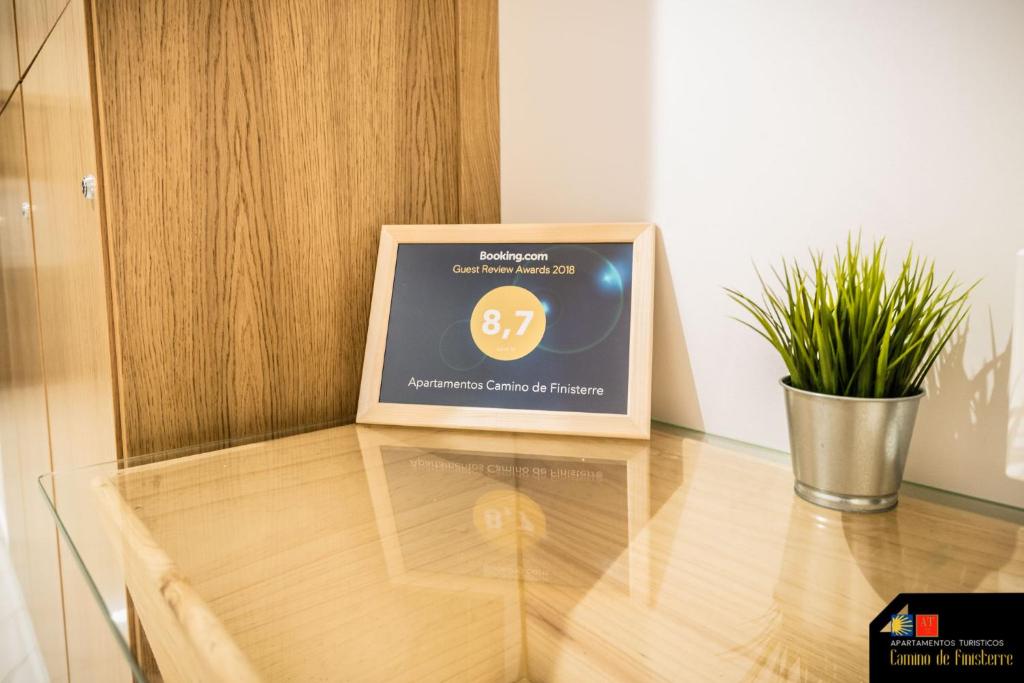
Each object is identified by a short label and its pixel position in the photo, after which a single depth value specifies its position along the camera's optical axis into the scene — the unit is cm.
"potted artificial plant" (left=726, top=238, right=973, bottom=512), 58
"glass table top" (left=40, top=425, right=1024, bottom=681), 43
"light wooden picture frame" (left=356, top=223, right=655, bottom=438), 84
